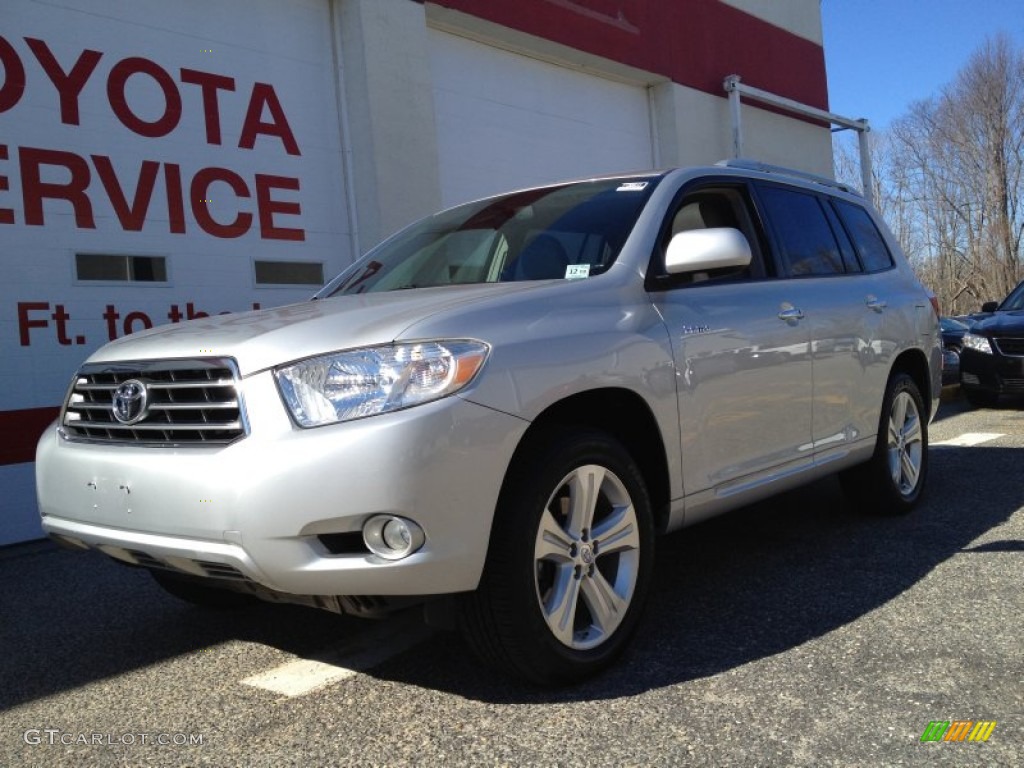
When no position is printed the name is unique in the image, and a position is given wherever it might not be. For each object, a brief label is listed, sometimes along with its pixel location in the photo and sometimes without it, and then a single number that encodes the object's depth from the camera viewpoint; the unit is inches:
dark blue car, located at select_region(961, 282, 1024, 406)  384.8
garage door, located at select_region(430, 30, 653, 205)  382.9
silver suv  99.3
